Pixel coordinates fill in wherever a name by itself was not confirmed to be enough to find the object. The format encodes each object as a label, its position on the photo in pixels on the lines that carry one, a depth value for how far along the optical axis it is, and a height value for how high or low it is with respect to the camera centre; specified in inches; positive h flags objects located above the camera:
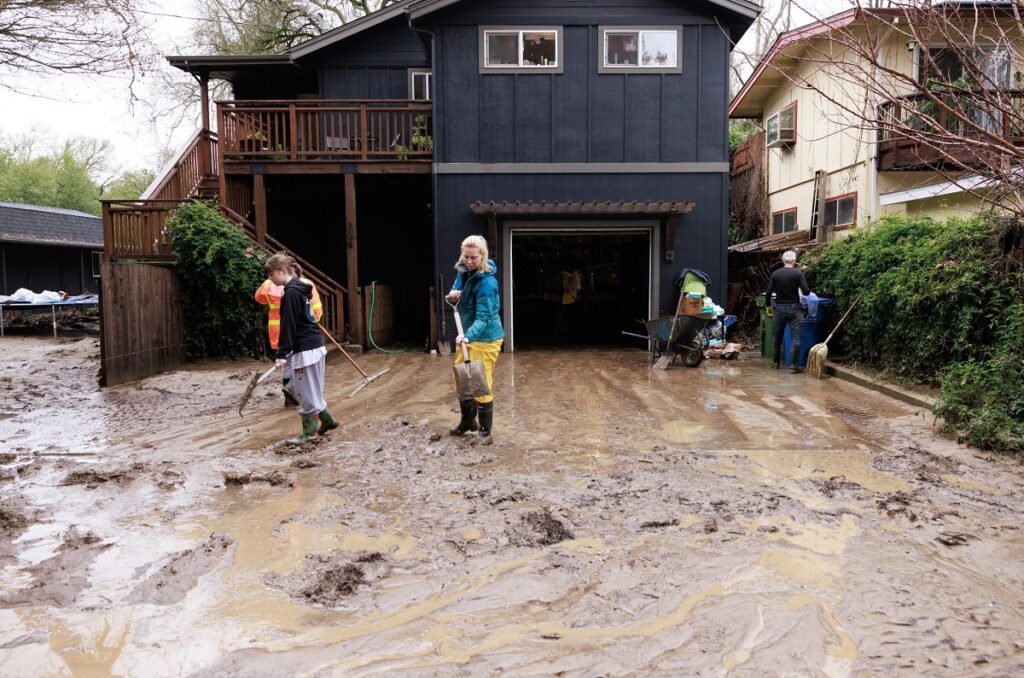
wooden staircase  501.0 +50.1
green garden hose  564.4 -15.1
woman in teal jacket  245.9 -9.3
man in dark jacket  441.4 -6.0
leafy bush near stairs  463.8 +0.9
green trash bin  517.0 -35.3
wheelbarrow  448.8 -33.1
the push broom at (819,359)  420.2 -44.0
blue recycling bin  445.4 -29.7
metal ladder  685.3 +72.9
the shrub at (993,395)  233.5 -39.2
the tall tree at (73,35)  336.2 +117.9
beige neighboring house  570.3 +102.9
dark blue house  547.2 +111.9
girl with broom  243.3 -21.7
